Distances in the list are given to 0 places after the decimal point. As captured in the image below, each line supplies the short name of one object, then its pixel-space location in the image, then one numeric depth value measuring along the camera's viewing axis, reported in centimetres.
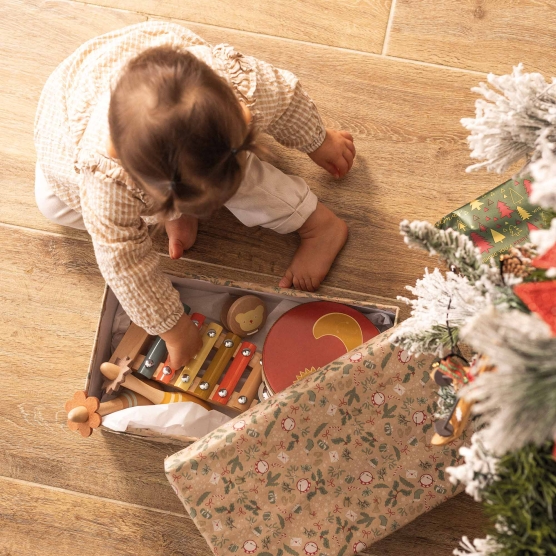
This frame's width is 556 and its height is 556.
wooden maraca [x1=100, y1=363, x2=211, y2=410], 83
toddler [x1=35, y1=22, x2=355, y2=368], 59
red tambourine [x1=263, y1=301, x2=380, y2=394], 81
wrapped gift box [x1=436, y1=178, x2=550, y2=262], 75
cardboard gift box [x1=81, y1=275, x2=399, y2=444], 80
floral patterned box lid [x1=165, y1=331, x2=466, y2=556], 62
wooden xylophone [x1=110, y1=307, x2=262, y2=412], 85
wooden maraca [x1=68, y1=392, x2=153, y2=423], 78
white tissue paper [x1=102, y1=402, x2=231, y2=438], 80
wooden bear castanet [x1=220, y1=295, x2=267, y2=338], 86
